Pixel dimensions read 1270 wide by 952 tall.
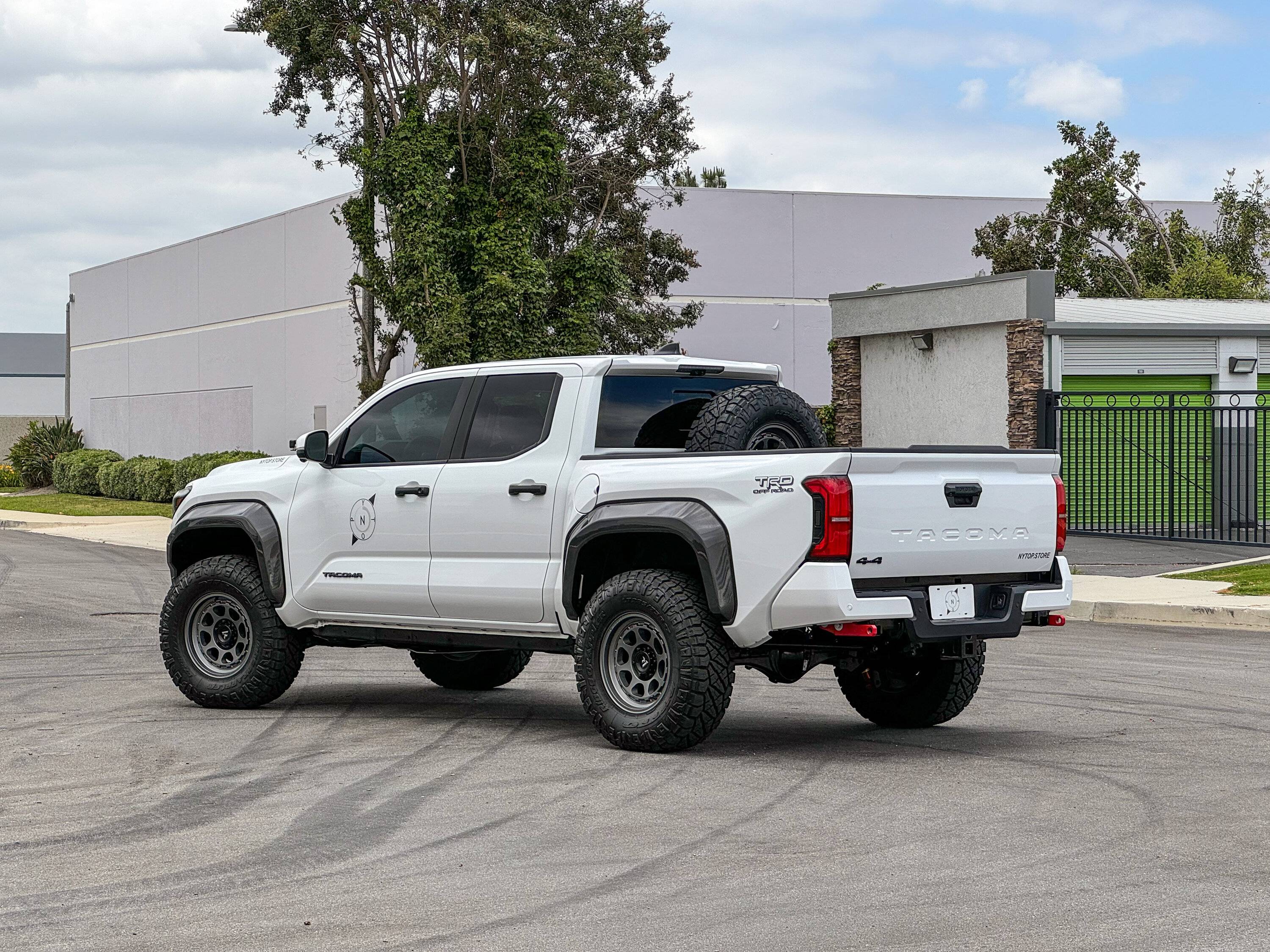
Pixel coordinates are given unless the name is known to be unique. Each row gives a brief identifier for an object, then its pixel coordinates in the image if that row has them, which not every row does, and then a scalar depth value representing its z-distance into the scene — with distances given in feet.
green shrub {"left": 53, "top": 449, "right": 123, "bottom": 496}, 149.69
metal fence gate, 79.92
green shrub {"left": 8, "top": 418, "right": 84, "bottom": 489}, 162.91
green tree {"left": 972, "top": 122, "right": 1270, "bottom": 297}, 140.36
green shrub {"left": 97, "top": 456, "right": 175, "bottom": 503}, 131.54
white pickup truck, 26.53
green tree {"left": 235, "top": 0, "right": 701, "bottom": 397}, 91.30
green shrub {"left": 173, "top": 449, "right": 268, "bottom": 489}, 122.11
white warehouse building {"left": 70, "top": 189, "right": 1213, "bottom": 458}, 131.03
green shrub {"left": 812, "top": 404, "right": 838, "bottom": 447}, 96.17
